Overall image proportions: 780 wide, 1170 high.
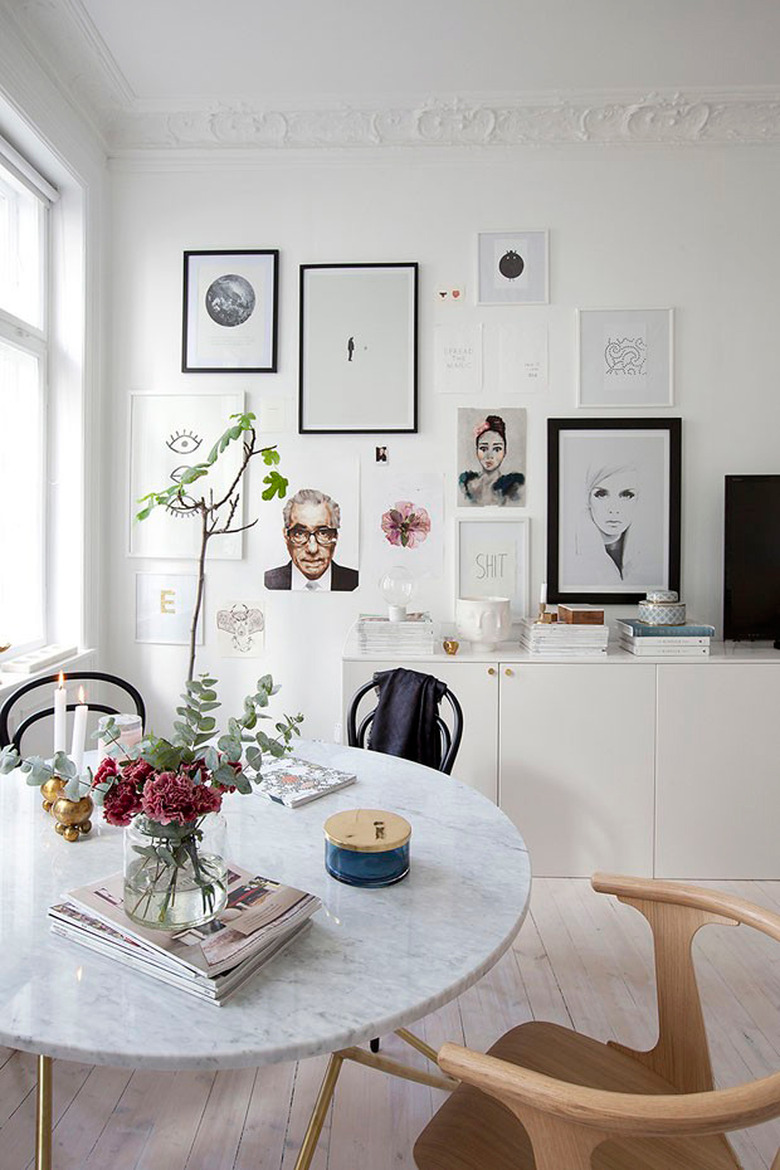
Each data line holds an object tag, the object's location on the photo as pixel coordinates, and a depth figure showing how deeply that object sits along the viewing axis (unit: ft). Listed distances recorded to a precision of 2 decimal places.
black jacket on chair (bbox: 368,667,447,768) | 7.75
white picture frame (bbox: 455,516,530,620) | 10.57
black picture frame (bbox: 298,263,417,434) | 10.48
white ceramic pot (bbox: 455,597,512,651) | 9.70
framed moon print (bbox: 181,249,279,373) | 10.55
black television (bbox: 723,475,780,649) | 9.95
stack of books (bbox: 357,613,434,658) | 9.57
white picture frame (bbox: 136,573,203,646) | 10.78
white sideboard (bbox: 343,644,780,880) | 9.29
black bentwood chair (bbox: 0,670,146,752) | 6.93
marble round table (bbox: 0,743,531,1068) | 2.95
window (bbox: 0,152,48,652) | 9.33
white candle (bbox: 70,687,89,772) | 5.09
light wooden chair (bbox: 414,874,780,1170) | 2.66
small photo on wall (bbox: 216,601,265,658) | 10.77
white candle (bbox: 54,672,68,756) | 5.17
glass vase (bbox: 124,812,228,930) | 3.56
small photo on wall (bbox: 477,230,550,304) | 10.41
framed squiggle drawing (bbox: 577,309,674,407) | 10.39
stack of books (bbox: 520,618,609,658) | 9.48
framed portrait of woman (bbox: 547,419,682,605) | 10.40
